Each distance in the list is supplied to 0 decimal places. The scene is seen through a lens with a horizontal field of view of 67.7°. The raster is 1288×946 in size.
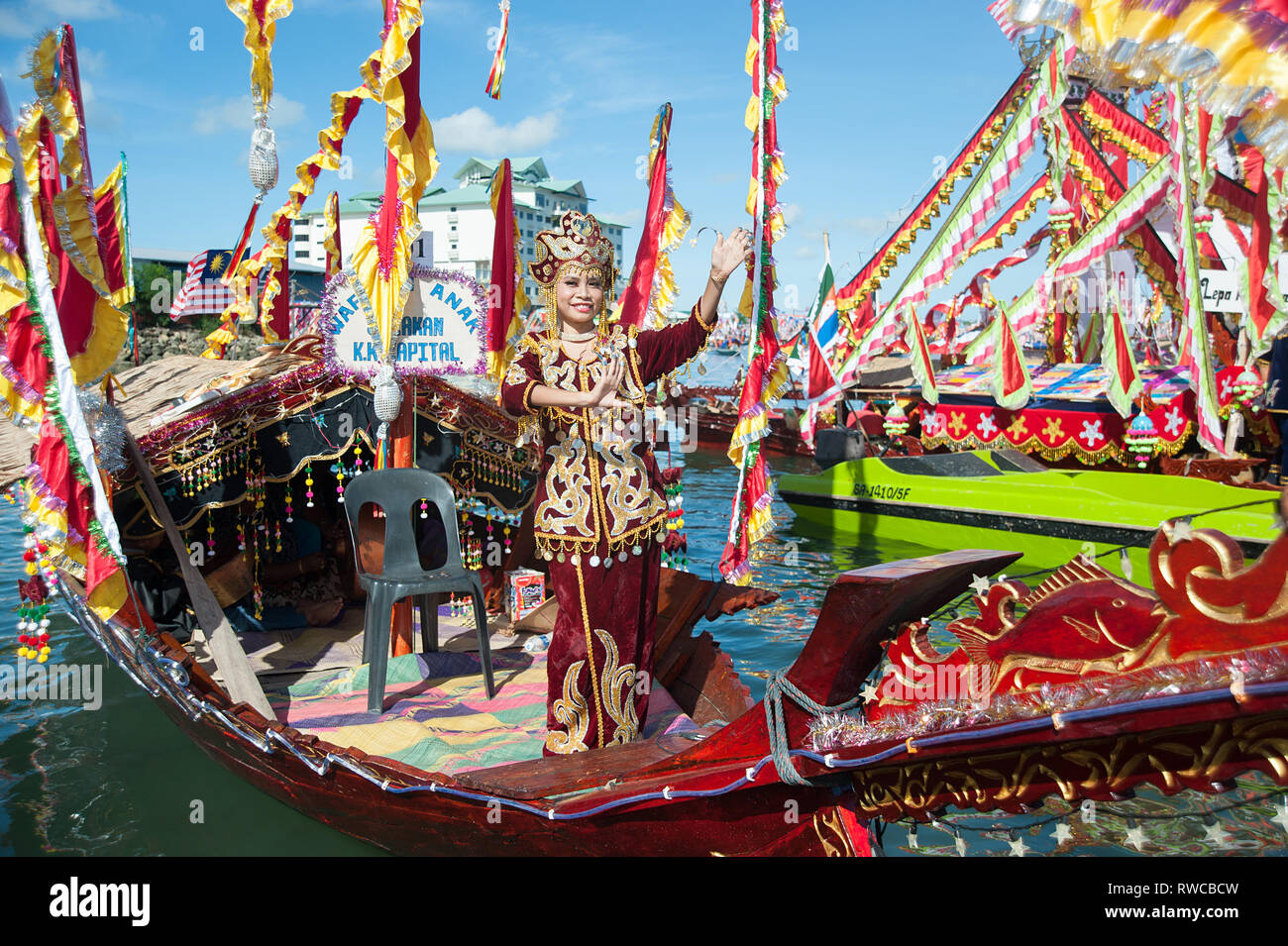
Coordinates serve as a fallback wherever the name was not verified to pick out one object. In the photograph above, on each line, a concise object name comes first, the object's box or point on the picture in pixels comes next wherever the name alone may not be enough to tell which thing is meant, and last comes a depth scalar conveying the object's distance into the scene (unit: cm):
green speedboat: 1139
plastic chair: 520
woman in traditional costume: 422
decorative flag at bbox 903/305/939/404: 1447
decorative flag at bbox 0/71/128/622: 420
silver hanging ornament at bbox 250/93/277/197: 541
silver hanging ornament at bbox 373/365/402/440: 560
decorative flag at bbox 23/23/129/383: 433
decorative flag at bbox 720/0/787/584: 420
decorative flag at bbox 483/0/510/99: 605
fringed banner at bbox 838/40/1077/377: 991
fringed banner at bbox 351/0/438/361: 543
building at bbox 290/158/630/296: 4416
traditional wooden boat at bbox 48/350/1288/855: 216
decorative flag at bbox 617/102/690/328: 586
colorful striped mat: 484
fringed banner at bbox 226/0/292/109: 532
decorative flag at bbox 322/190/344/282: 878
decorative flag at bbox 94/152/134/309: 615
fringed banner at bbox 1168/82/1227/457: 1056
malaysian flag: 1264
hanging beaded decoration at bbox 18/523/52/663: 465
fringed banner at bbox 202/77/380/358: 614
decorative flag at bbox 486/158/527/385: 595
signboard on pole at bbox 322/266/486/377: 566
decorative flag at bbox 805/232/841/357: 1453
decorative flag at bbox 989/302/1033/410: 1381
